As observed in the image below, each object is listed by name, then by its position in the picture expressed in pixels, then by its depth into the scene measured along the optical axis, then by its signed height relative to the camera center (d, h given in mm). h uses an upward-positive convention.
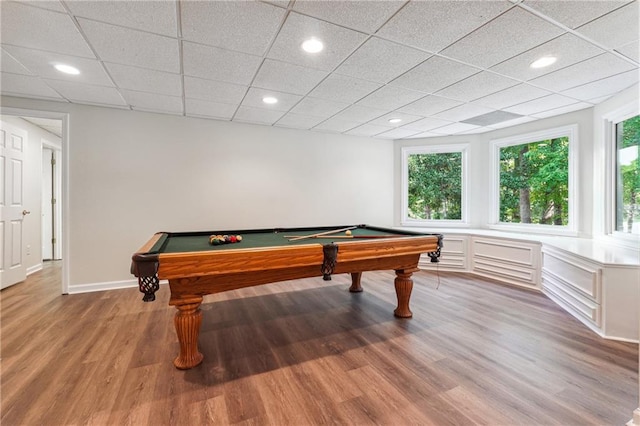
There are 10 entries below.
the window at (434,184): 5094 +547
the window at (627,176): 2984 +426
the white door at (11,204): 3545 +91
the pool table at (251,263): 1736 -372
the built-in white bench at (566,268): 2307 -643
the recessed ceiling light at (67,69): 2436 +1291
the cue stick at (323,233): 2771 -241
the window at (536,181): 3902 +510
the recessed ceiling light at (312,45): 2054 +1286
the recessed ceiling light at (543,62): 2301 +1308
